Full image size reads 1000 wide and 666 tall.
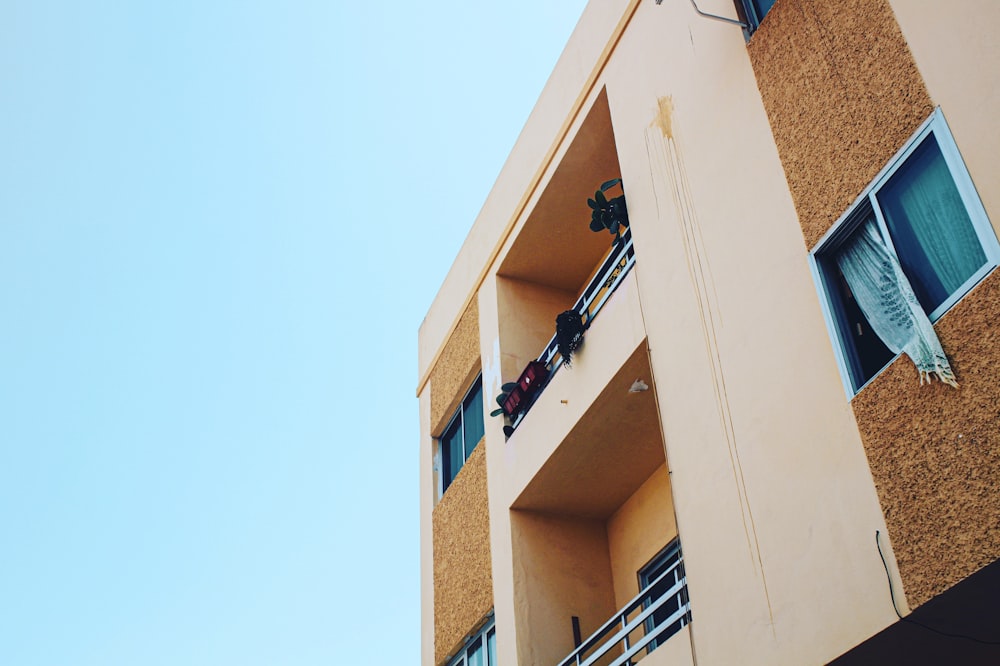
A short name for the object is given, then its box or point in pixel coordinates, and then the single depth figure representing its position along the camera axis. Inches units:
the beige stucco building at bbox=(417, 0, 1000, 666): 254.1
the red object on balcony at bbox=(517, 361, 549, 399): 487.2
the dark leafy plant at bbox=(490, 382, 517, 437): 509.0
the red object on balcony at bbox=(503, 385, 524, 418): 499.8
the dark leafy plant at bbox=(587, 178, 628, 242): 436.1
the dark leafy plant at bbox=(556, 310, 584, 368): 451.5
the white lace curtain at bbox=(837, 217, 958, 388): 254.5
